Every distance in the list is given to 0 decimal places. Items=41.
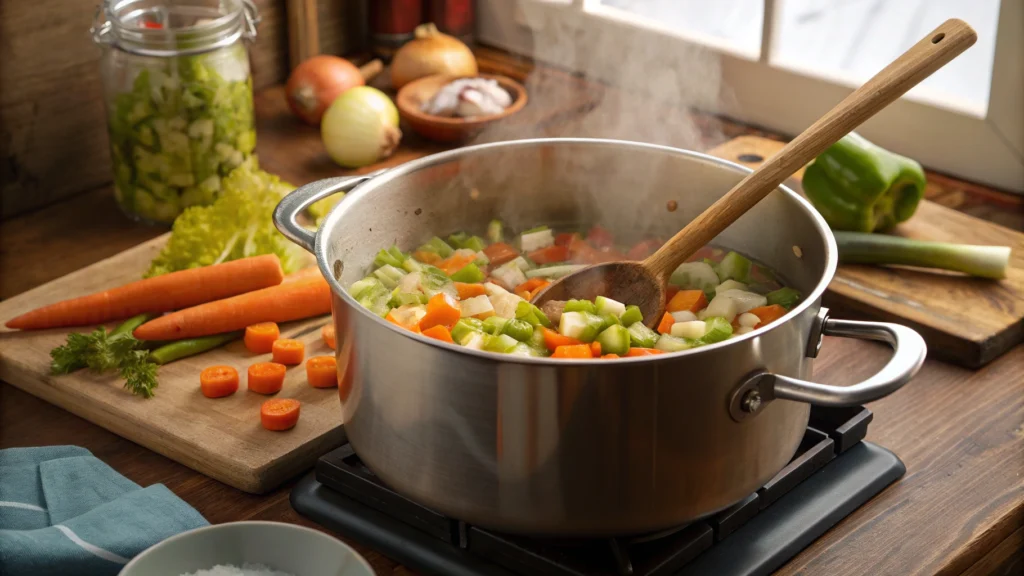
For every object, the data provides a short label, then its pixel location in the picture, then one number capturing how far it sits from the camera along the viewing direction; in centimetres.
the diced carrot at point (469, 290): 141
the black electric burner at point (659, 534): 127
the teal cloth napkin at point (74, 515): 127
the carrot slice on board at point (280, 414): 139
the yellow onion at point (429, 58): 183
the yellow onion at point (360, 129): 173
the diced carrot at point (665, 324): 137
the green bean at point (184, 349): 147
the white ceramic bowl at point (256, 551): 126
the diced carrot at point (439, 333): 131
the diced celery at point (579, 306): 133
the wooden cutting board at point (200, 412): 137
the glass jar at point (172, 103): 161
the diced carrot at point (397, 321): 132
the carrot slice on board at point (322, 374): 143
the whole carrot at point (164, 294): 150
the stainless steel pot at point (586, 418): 121
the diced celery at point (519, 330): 132
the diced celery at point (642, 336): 133
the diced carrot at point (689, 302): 139
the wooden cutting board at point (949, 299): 147
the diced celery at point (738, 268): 143
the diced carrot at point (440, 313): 134
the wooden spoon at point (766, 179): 131
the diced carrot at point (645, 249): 147
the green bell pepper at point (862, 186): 157
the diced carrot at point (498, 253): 147
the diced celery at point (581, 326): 131
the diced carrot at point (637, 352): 130
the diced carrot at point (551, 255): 148
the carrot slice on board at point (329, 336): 148
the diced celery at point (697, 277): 143
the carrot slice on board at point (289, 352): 146
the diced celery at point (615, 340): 130
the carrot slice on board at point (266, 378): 142
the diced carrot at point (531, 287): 143
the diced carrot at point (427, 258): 144
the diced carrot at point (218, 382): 143
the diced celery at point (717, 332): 133
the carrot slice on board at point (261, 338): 148
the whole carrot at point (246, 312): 147
